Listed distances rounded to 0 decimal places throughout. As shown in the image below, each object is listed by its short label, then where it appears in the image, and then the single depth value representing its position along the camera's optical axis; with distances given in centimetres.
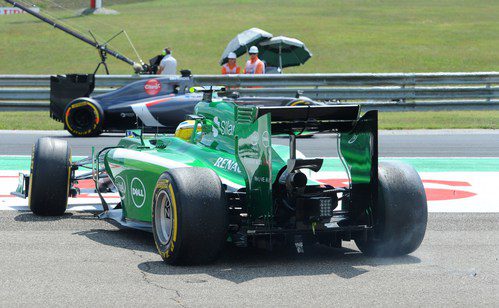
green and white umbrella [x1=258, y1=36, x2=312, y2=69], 3017
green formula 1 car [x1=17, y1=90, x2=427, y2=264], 747
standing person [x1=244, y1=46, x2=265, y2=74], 2320
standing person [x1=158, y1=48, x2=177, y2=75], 2344
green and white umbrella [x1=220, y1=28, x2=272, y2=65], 2975
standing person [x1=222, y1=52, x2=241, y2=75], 2284
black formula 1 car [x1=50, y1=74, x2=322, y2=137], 1784
